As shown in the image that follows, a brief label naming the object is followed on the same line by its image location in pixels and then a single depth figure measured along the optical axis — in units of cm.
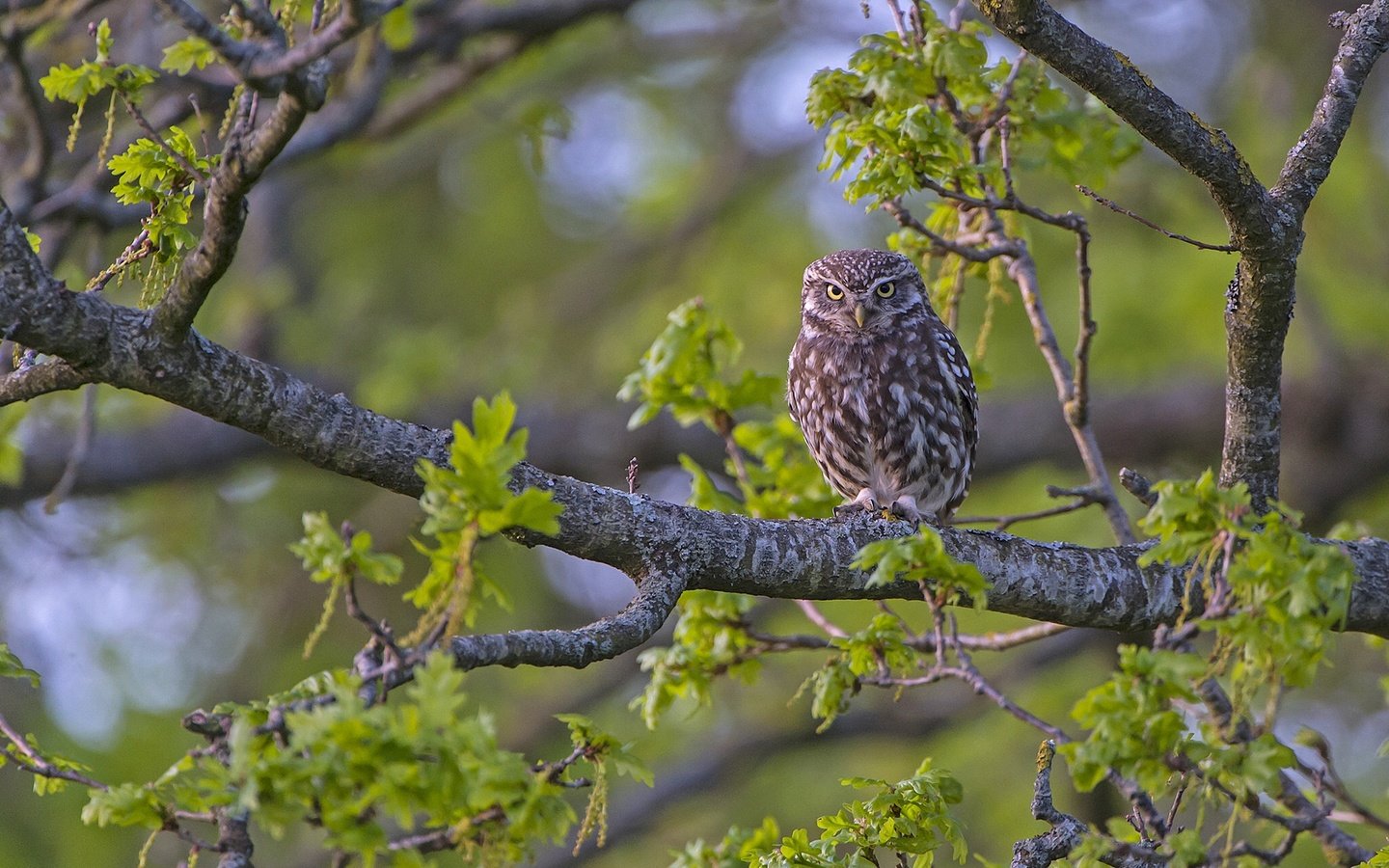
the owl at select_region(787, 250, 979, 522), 1095
